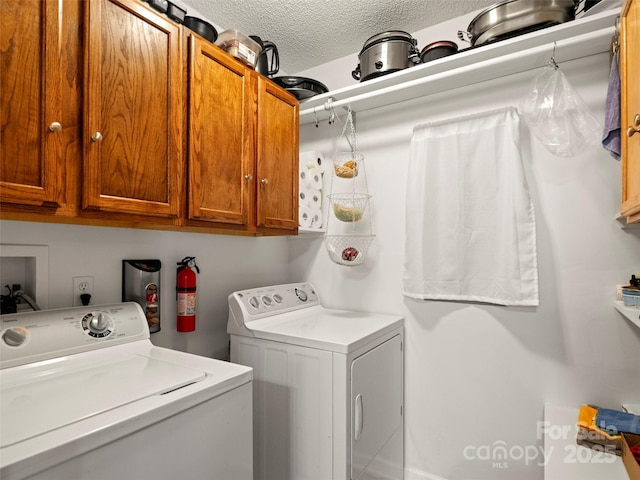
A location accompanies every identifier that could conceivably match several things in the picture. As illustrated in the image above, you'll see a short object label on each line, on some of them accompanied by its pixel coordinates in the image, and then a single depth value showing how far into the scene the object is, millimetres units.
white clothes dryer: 1485
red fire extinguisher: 1738
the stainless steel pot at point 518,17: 1504
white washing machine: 764
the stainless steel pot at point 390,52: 1900
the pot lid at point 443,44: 1778
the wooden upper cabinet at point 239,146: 1441
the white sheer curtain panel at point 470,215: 1751
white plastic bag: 1482
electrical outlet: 1408
